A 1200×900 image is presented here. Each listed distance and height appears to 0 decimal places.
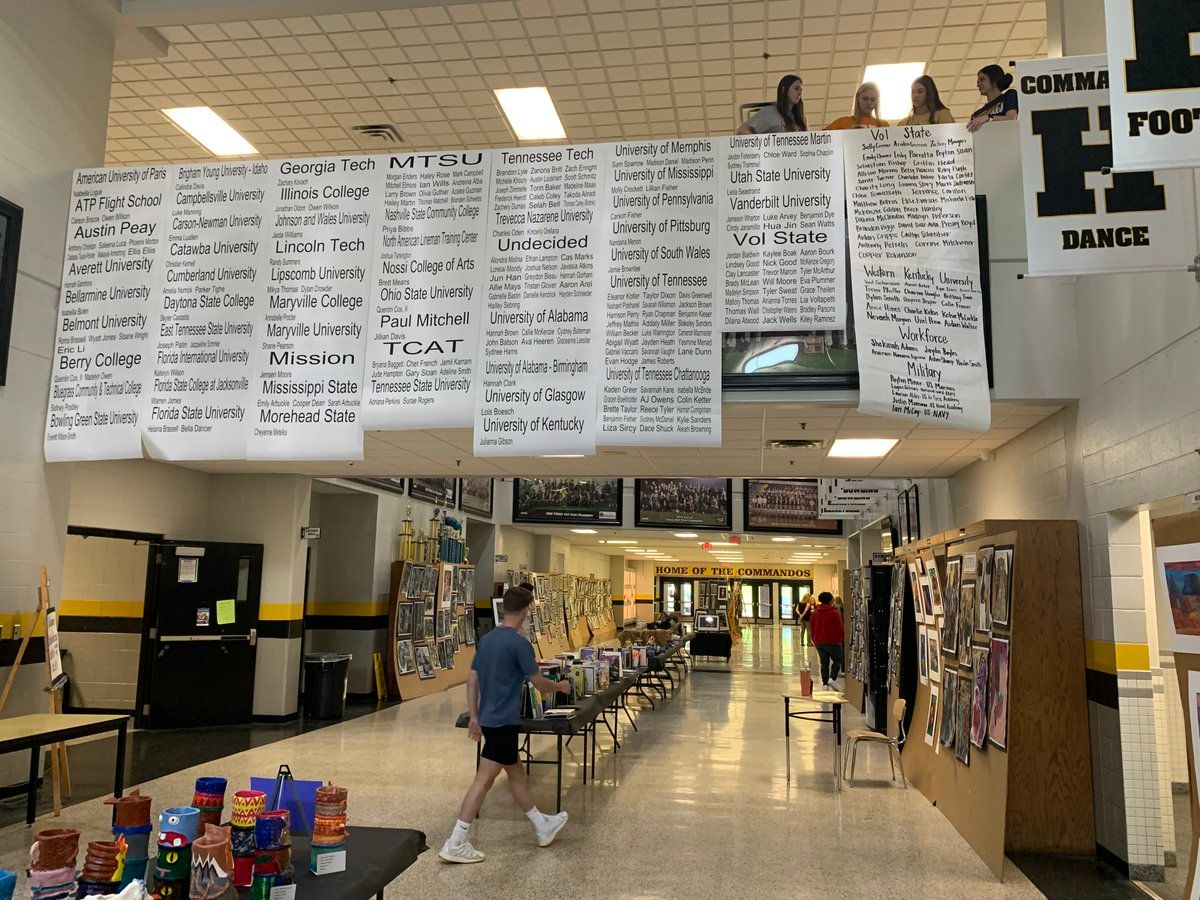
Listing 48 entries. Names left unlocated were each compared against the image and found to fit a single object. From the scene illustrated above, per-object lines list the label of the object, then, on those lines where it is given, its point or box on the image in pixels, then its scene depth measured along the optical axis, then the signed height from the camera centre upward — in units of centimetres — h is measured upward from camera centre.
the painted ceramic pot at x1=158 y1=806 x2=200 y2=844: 221 -64
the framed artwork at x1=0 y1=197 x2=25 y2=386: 513 +181
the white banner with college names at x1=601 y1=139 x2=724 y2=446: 458 +160
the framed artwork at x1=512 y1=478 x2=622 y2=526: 1833 +169
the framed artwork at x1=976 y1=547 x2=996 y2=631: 555 +0
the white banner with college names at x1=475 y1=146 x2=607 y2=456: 468 +155
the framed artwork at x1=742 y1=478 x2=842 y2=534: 1795 +164
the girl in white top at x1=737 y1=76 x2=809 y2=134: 593 +332
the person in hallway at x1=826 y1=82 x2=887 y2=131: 601 +343
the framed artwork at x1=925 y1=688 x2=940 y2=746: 667 -104
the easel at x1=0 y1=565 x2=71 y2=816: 536 -78
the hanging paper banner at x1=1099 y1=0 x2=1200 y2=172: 251 +153
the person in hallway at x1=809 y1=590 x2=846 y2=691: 1338 -76
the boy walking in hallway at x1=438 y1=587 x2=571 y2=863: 521 -74
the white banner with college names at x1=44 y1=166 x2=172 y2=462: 520 +159
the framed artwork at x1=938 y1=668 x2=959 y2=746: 619 -84
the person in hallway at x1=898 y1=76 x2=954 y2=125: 575 +326
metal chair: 721 -128
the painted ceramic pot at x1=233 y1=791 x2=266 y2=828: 246 -67
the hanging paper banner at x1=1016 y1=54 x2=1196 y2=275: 344 +158
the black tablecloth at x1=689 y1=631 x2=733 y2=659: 1911 -134
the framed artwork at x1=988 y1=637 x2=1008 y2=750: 507 -63
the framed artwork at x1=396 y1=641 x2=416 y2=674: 1227 -115
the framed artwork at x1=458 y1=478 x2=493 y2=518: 1600 +163
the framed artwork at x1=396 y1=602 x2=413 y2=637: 1234 -61
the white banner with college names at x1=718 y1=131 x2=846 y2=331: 472 +197
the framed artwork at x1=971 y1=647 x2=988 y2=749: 541 -70
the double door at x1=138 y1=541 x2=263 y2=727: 941 -69
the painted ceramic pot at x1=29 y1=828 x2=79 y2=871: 208 -68
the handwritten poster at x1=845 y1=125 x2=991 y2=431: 453 +170
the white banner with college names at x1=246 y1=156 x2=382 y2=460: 491 +158
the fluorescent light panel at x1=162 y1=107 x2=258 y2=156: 887 +477
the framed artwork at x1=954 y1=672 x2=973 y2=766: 578 -91
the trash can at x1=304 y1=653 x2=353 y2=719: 1047 -135
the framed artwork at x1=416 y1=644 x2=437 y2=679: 1290 -128
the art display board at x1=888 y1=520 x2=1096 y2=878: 539 -77
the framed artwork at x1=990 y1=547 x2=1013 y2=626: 522 +2
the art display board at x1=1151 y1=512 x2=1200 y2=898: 296 -25
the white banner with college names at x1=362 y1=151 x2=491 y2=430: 487 +167
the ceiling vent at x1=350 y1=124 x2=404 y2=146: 919 +480
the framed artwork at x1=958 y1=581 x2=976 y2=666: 588 -21
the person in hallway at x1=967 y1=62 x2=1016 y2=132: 507 +299
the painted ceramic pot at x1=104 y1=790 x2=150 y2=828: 233 -65
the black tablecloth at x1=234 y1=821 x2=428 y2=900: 259 -95
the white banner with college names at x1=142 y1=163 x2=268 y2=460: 505 +157
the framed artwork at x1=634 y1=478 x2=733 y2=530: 1808 +170
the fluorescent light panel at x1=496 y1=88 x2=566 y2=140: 844 +479
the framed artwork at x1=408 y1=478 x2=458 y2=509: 1350 +146
